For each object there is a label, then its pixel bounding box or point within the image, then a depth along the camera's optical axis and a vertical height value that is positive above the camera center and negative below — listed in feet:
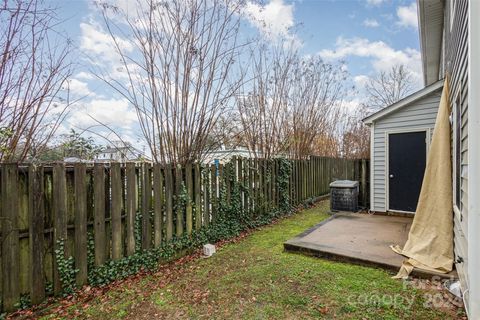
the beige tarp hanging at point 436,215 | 9.89 -2.66
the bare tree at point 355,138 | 41.56 +2.69
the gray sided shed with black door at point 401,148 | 17.98 +0.45
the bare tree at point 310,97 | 25.21 +6.18
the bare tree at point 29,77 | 8.53 +2.96
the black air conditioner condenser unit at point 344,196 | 21.67 -3.72
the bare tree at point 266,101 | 21.57 +5.00
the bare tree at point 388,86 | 53.78 +15.08
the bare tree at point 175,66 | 13.21 +5.10
